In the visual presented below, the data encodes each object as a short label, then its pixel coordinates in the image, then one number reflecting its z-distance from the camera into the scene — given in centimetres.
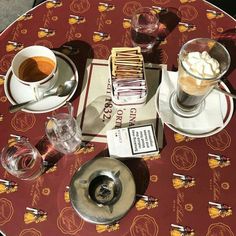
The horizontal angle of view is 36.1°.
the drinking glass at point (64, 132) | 98
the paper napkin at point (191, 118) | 100
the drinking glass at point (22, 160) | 94
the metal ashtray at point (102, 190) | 88
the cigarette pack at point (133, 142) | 95
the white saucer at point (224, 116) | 99
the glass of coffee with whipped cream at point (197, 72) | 90
